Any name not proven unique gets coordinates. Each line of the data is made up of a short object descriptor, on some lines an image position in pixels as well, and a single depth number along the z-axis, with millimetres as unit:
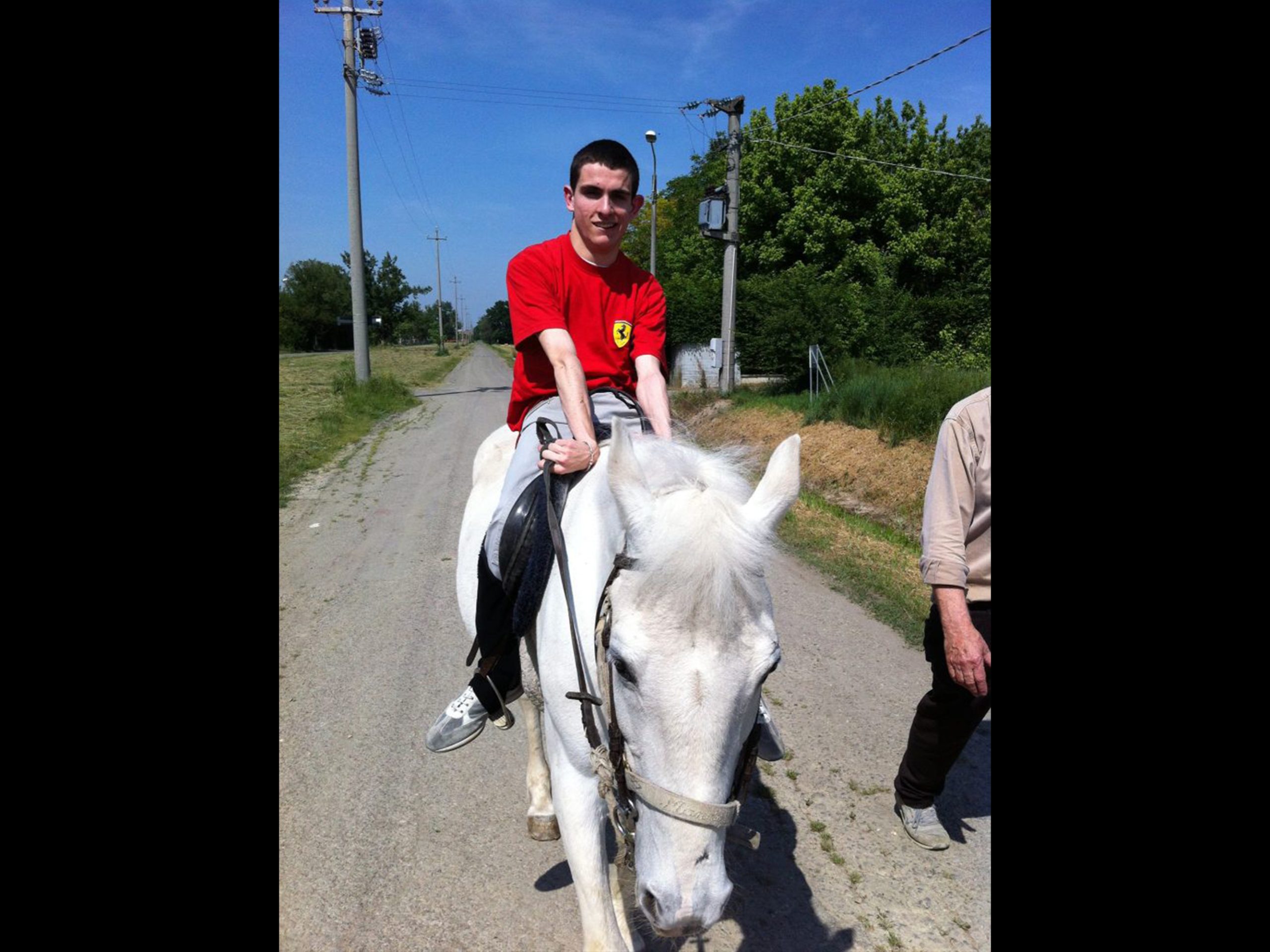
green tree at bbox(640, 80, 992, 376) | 23719
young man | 2520
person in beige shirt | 2645
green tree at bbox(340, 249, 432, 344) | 74562
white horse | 1489
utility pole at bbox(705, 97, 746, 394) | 15867
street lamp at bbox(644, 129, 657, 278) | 25766
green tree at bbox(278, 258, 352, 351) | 76188
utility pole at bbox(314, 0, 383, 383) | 20375
